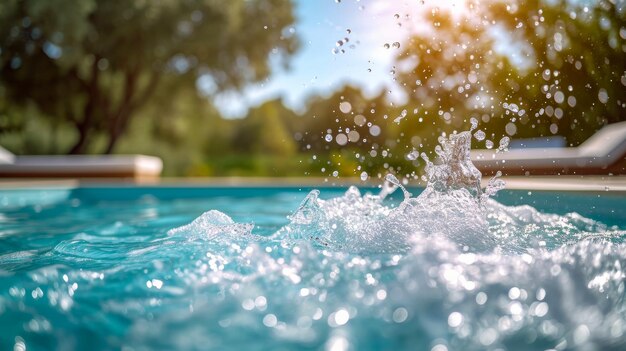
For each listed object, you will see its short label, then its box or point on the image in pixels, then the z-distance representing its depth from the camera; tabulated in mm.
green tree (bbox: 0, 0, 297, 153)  12727
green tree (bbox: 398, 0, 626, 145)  9773
